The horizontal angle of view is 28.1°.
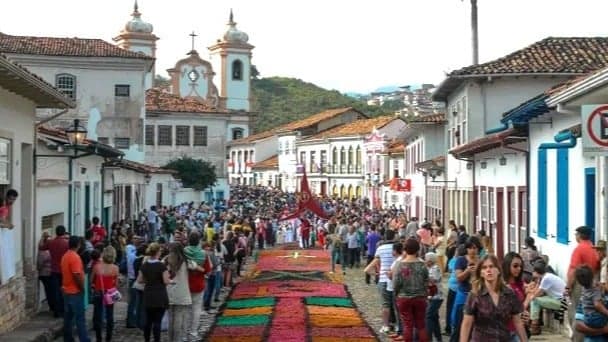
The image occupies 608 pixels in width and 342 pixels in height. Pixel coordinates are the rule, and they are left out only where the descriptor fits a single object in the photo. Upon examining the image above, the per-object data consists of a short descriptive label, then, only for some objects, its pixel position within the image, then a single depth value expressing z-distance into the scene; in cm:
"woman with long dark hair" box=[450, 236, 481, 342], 1465
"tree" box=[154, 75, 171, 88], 15662
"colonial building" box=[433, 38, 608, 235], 3058
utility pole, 4228
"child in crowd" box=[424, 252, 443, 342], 1617
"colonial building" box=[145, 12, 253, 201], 7831
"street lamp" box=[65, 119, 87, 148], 2331
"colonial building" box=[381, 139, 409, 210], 5951
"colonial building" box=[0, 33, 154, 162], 5469
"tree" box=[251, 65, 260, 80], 16240
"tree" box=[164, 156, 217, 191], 6925
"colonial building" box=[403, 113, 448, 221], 4066
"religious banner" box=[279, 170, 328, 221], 4709
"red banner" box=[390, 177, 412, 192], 5131
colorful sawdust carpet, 1762
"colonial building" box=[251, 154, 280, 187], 10550
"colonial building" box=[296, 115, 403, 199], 8088
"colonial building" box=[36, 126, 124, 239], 2181
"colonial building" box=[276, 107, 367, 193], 9712
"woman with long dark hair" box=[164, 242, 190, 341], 1566
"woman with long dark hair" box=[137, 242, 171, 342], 1541
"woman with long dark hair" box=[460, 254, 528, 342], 961
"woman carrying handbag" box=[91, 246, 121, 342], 1667
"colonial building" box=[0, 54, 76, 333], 1692
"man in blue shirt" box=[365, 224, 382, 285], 3281
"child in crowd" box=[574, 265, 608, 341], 1080
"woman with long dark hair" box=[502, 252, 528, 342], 1257
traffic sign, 1027
